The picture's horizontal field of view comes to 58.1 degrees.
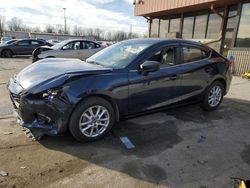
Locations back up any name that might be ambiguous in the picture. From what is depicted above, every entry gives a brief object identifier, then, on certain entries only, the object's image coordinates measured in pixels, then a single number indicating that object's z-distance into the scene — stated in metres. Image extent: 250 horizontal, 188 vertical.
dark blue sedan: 3.09
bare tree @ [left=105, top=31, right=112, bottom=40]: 88.38
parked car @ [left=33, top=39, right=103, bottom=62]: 9.80
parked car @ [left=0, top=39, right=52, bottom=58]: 16.47
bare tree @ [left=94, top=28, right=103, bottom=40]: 95.09
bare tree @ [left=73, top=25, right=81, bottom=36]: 93.25
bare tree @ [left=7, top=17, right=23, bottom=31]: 94.00
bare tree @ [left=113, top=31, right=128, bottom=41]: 82.94
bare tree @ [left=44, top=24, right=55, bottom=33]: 94.04
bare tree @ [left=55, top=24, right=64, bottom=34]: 92.89
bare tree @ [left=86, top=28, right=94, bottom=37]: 94.25
